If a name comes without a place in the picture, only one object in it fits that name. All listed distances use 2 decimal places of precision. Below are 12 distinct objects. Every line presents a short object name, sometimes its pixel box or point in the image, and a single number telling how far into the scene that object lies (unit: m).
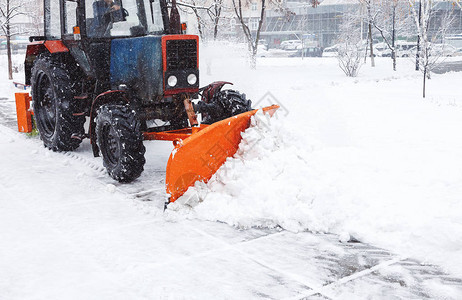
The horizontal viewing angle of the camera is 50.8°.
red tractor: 5.36
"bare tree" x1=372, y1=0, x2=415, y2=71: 30.64
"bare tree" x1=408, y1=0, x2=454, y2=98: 15.72
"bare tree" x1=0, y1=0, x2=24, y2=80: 20.41
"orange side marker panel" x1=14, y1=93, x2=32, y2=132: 8.54
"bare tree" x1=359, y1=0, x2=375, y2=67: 26.26
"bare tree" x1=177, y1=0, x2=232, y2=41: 20.67
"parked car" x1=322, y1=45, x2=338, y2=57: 46.16
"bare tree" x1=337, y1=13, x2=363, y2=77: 21.88
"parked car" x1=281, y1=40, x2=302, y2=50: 55.59
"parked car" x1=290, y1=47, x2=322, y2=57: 46.12
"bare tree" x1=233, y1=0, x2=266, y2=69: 22.88
